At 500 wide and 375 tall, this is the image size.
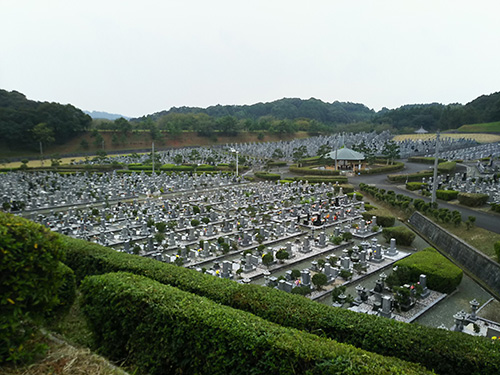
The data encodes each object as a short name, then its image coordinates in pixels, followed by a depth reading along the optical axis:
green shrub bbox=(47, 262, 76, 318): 7.36
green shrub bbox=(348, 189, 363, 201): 27.89
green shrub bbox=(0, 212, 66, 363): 4.77
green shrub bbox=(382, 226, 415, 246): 17.53
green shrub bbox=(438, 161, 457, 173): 38.59
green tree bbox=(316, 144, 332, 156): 53.66
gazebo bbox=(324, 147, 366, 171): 45.28
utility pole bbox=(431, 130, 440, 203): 22.30
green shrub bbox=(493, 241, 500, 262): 13.55
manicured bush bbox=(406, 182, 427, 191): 30.91
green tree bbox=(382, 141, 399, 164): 47.00
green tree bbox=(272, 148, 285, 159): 53.19
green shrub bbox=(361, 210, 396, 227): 20.56
